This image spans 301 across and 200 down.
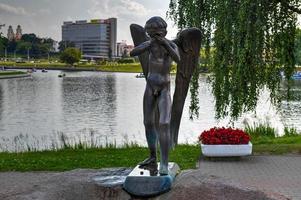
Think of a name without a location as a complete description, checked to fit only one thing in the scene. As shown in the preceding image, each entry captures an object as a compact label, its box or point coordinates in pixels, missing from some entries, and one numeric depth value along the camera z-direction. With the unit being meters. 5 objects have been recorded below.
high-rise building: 166.25
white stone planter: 11.24
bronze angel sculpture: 5.51
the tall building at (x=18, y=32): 179.38
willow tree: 11.03
